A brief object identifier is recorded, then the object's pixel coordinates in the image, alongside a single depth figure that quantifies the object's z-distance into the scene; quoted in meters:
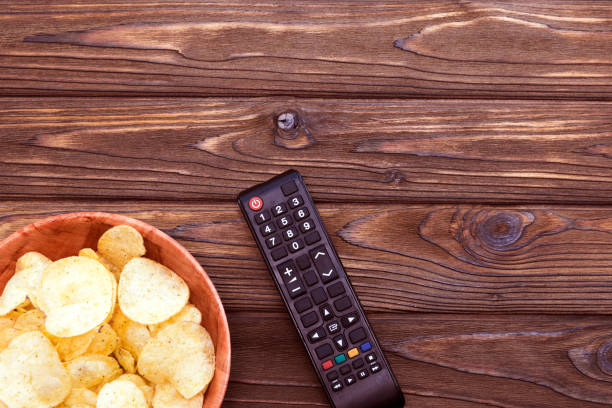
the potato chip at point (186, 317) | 0.62
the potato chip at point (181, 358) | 0.59
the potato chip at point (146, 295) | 0.60
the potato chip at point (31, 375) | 0.57
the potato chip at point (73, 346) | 0.61
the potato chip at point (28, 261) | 0.59
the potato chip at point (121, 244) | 0.59
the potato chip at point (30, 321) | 0.61
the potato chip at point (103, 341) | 0.61
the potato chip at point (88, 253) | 0.61
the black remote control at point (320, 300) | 0.66
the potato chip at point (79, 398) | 0.60
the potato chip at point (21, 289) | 0.58
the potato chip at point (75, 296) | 0.59
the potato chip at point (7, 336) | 0.60
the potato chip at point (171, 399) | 0.60
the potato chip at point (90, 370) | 0.60
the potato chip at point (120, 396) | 0.57
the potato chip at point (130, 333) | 0.62
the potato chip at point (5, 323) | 0.61
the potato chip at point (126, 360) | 0.62
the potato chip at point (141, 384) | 0.60
